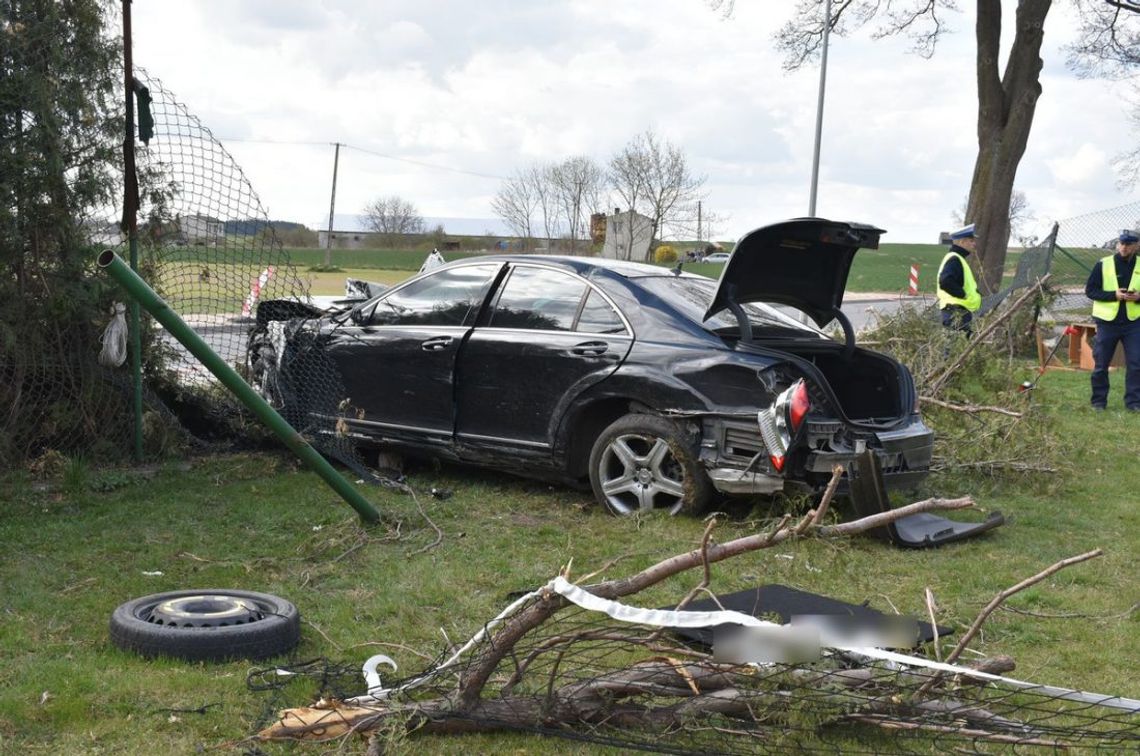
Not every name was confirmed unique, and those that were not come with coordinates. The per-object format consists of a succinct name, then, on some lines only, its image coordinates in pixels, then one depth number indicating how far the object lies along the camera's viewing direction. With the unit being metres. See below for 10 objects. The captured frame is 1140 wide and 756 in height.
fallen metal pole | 5.13
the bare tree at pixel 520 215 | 44.34
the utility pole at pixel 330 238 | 43.81
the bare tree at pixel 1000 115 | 20.28
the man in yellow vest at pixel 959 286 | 12.23
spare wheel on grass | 4.32
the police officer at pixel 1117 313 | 12.19
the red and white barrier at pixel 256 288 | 8.14
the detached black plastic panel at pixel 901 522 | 6.06
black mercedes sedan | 6.34
